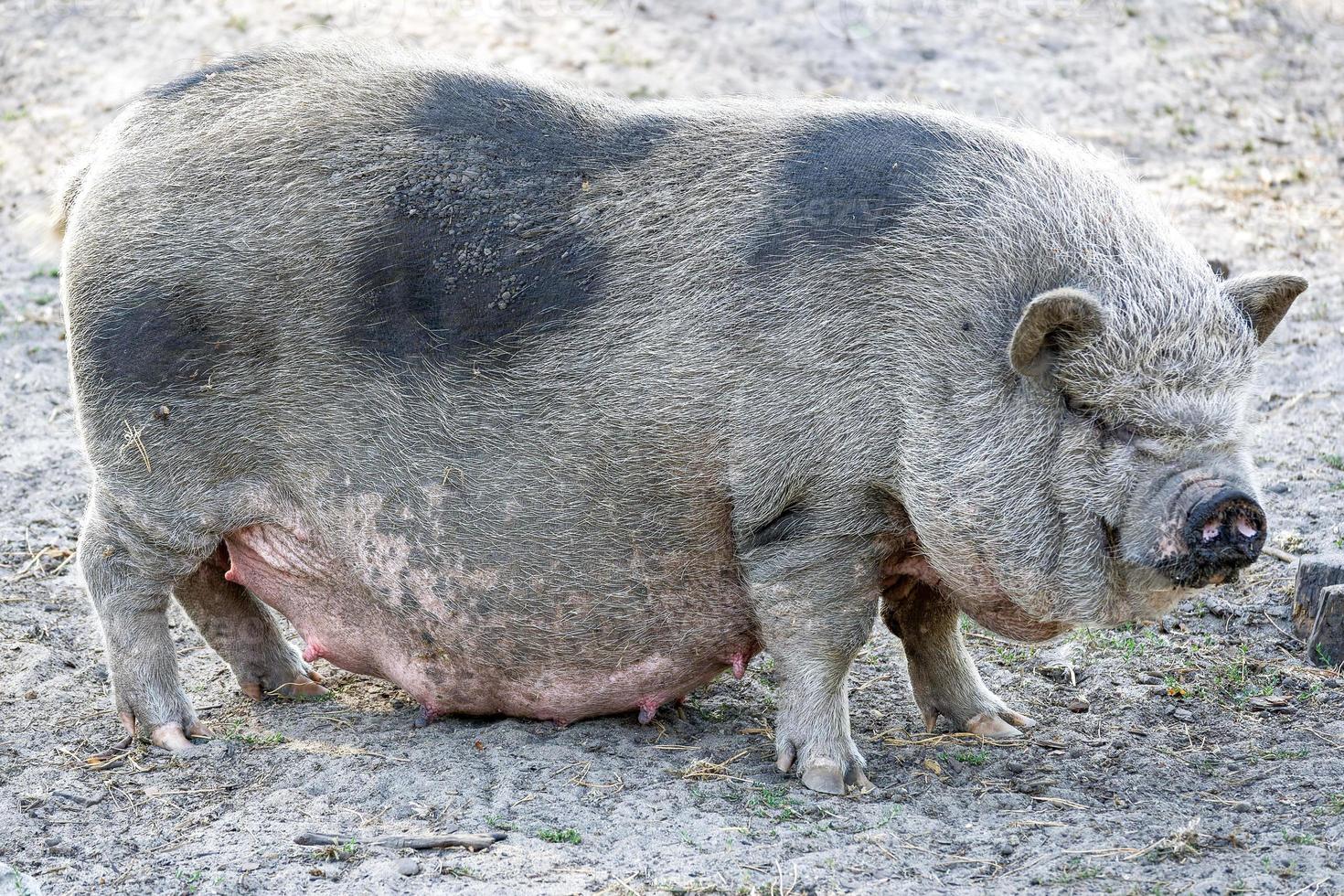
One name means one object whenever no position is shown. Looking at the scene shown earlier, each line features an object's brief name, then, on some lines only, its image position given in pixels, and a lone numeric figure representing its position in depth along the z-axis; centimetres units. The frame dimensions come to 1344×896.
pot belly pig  930
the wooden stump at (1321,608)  1152
